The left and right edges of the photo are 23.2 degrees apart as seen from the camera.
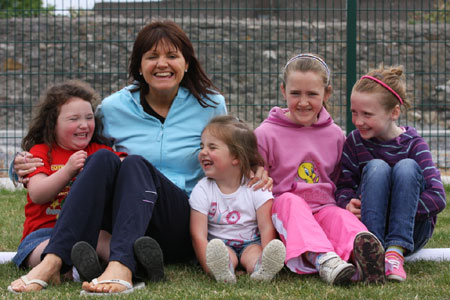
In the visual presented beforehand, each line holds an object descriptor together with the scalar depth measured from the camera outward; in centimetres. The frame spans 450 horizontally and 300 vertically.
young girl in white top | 534
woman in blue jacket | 458
